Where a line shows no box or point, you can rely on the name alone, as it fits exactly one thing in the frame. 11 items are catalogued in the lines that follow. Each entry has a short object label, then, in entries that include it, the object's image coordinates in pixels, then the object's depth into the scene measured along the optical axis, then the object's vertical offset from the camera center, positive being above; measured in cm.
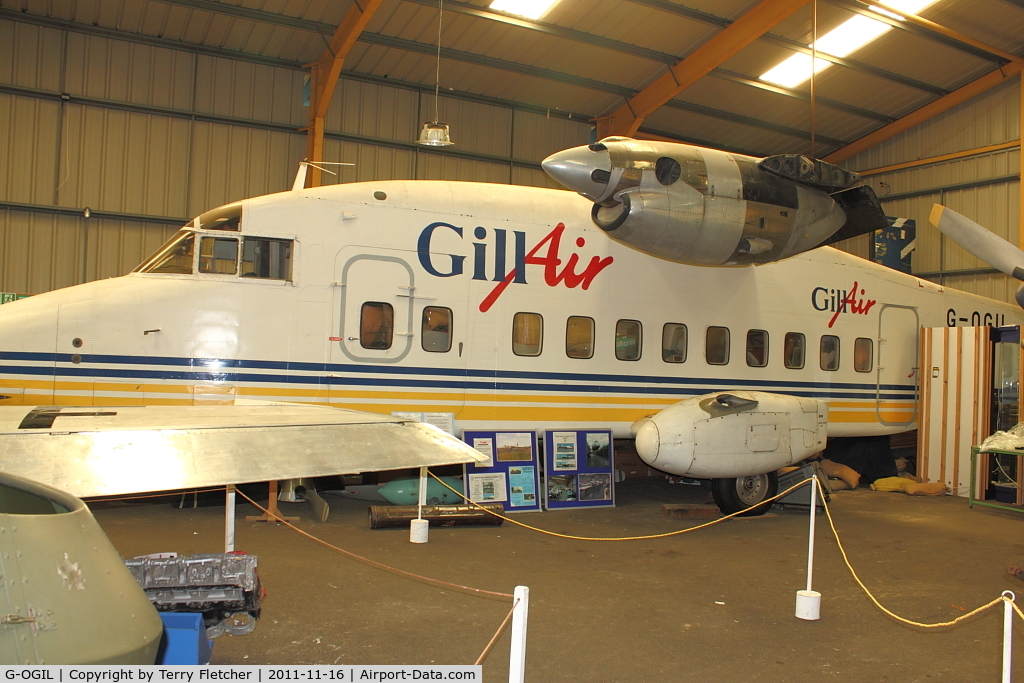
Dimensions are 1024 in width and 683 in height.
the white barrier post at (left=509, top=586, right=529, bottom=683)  350 -130
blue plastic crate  400 -160
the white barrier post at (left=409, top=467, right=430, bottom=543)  838 -193
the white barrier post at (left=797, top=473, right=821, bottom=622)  627 -193
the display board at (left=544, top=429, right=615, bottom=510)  1027 -151
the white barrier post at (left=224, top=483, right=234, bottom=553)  636 -149
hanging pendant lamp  1428 +401
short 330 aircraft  862 +51
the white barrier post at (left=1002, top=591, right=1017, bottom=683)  398 -133
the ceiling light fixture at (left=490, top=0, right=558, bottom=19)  1681 +768
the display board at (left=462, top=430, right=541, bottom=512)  984 -152
